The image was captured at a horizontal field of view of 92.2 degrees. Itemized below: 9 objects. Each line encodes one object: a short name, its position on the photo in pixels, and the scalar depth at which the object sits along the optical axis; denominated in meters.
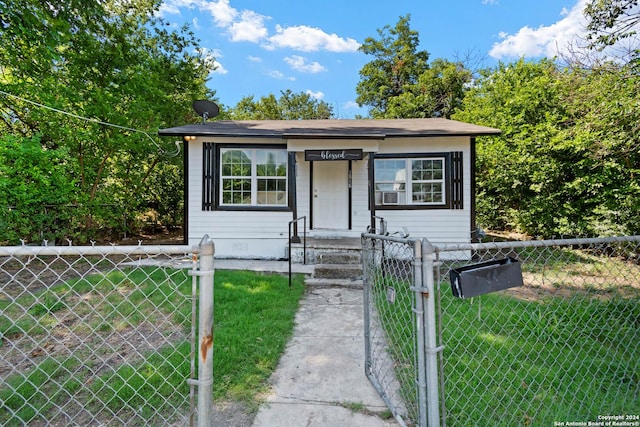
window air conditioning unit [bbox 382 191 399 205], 7.94
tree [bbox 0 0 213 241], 5.50
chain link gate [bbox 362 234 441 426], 1.51
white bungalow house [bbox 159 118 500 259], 7.57
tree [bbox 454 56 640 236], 5.00
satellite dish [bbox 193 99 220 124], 8.84
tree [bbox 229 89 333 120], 26.91
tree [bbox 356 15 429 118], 21.19
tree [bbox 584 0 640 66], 3.93
